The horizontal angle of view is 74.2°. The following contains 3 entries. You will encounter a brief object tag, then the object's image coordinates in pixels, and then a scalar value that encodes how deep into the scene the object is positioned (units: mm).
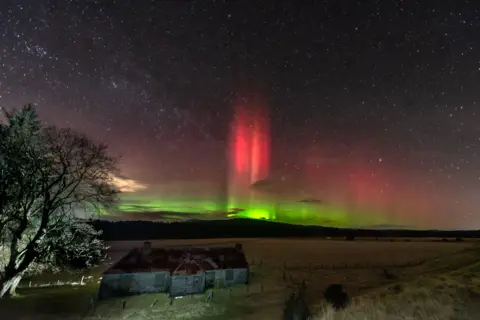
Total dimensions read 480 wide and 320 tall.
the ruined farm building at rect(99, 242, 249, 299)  35875
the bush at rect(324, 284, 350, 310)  28945
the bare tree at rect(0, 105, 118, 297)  15086
